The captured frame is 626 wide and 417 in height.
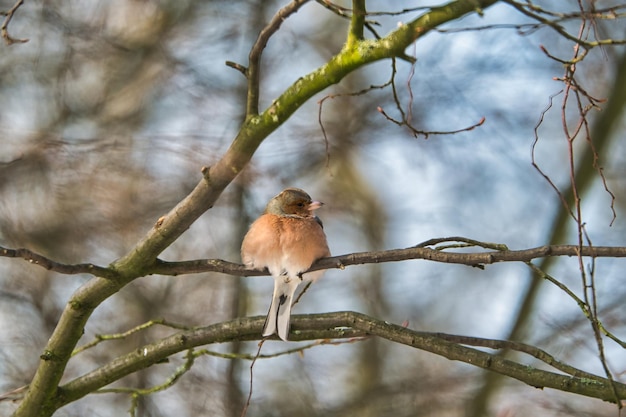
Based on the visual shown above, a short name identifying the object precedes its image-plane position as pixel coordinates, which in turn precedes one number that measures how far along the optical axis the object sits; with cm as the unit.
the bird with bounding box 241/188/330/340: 921
